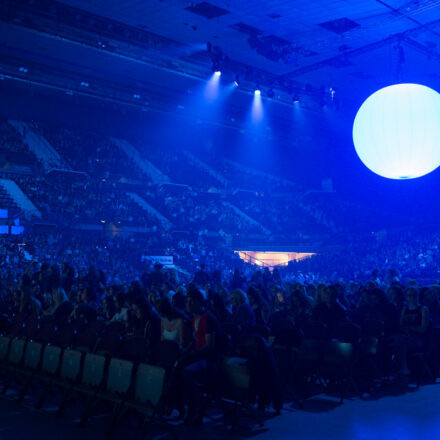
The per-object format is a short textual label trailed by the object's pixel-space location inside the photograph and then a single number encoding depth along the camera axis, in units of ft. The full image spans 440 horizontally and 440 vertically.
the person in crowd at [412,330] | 21.71
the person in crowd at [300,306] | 22.34
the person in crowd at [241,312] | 19.13
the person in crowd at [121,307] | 22.13
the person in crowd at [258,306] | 20.76
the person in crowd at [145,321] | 17.29
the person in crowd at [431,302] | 23.59
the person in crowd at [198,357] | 15.85
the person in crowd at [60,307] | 23.24
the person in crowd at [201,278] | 42.25
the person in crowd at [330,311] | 21.75
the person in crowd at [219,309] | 20.45
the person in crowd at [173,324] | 16.75
